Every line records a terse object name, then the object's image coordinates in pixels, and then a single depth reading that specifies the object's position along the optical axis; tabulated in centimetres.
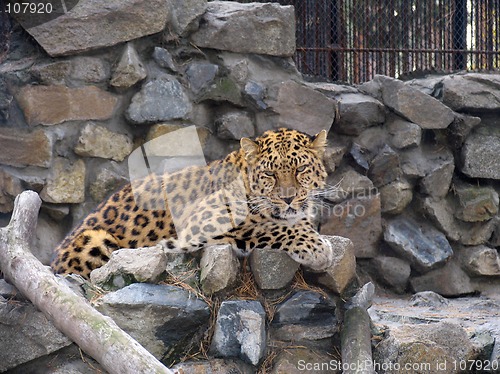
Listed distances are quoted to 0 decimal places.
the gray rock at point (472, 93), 1636
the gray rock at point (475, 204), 1619
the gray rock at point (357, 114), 1567
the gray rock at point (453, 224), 1605
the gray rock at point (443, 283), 1583
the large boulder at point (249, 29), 1498
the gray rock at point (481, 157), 1628
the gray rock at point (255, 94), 1498
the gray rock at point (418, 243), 1561
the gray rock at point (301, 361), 1043
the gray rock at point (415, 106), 1603
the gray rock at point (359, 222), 1550
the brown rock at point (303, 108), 1523
